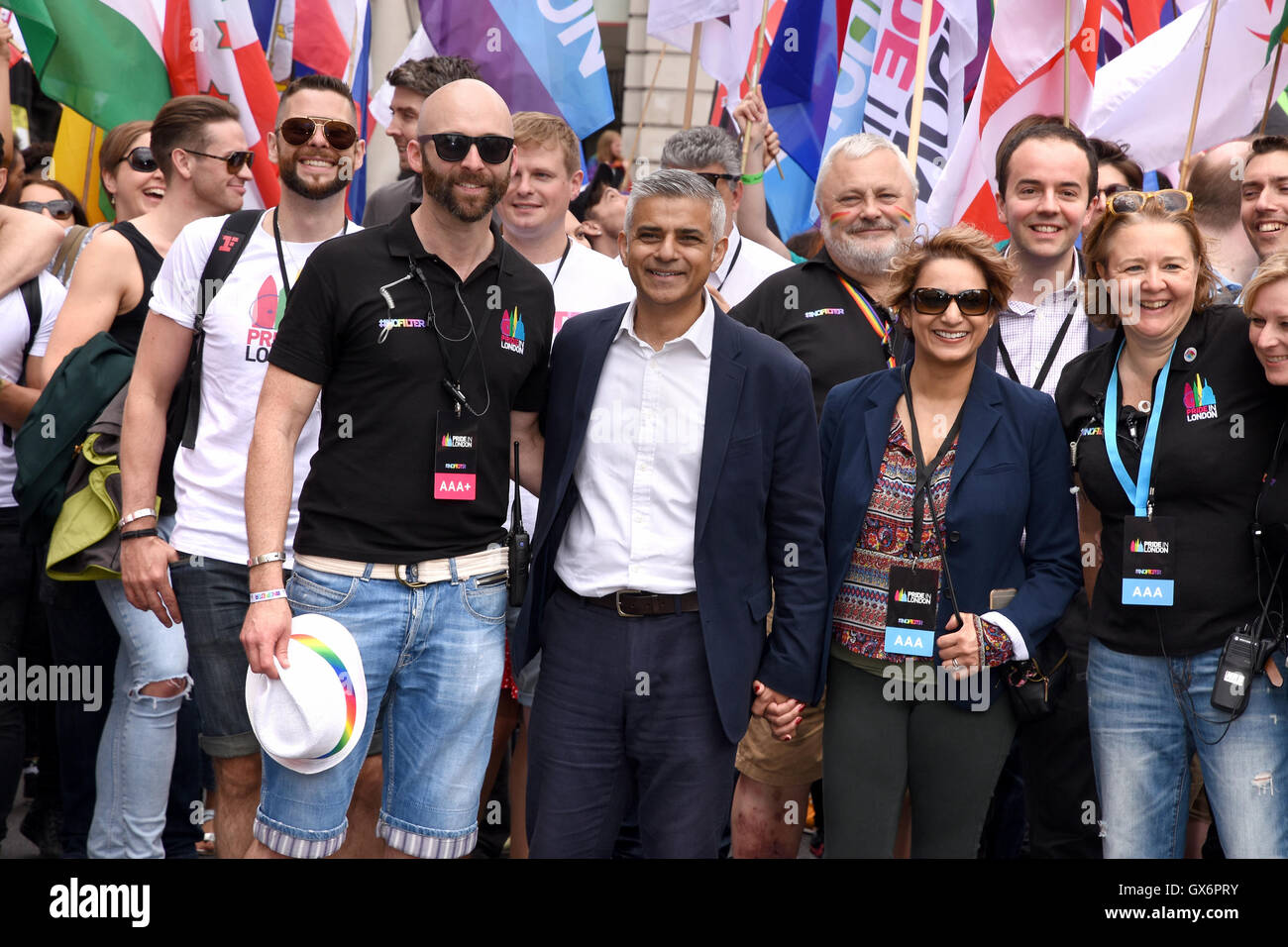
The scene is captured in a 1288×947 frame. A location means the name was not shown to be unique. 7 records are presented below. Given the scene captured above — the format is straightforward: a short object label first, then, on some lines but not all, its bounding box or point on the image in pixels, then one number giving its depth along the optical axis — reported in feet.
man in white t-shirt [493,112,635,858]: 16.17
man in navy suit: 11.87
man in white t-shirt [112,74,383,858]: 13.00
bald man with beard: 11.46
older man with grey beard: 14.84
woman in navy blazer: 12.32
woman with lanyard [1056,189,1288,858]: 11.83
